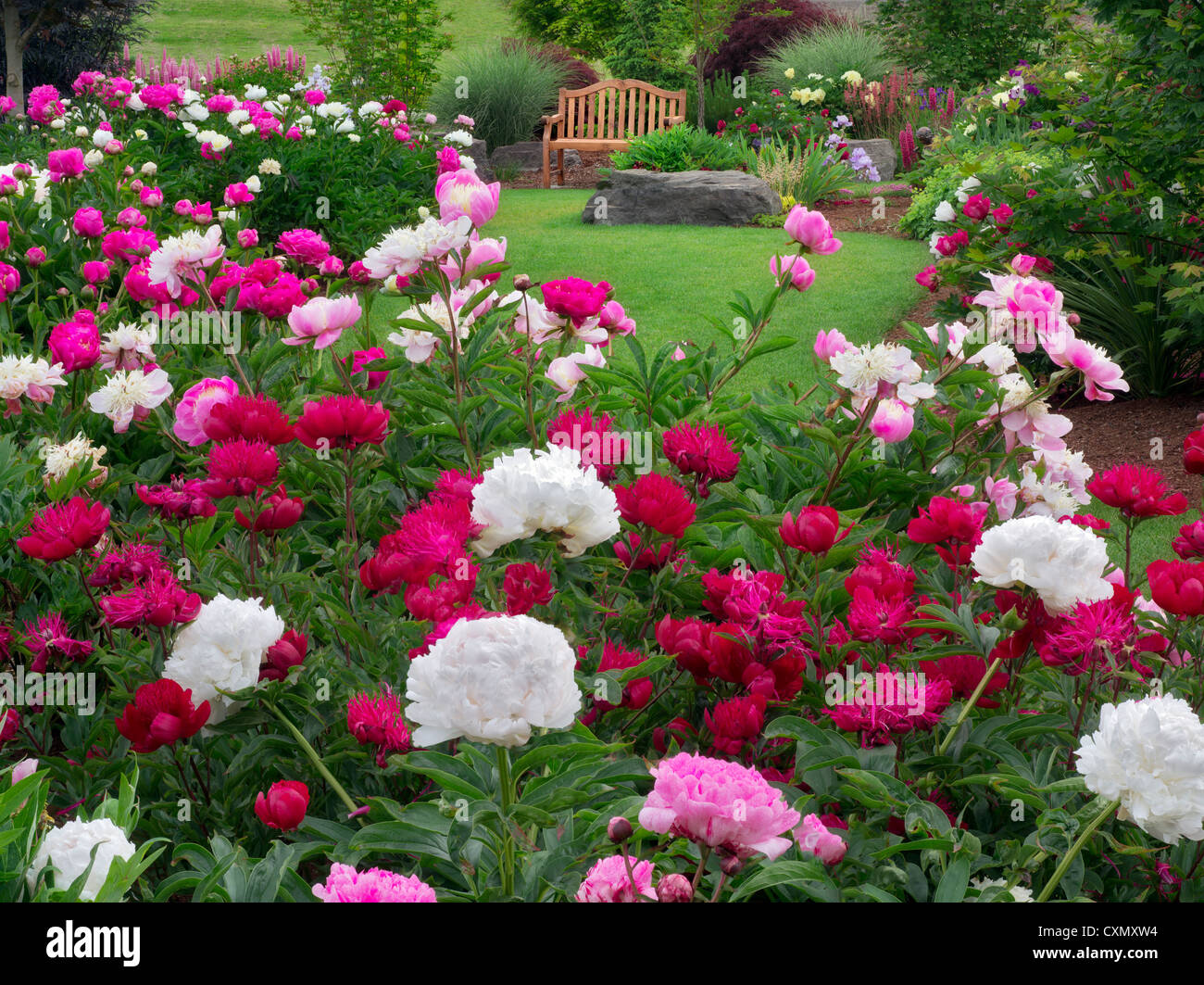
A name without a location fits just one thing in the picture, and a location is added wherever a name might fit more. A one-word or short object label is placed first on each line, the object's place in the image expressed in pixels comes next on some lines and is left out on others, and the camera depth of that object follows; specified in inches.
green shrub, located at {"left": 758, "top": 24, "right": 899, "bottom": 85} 621.9
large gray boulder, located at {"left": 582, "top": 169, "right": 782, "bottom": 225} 422.0
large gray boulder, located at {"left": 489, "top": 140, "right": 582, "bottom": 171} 593.3
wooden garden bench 585.3
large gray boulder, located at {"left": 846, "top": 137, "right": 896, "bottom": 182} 528.1
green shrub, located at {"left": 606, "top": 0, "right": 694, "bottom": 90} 658.8
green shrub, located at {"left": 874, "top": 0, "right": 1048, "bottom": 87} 565.6
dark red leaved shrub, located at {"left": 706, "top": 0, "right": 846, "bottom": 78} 729.0
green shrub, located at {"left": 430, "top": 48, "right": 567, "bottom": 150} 618.2
